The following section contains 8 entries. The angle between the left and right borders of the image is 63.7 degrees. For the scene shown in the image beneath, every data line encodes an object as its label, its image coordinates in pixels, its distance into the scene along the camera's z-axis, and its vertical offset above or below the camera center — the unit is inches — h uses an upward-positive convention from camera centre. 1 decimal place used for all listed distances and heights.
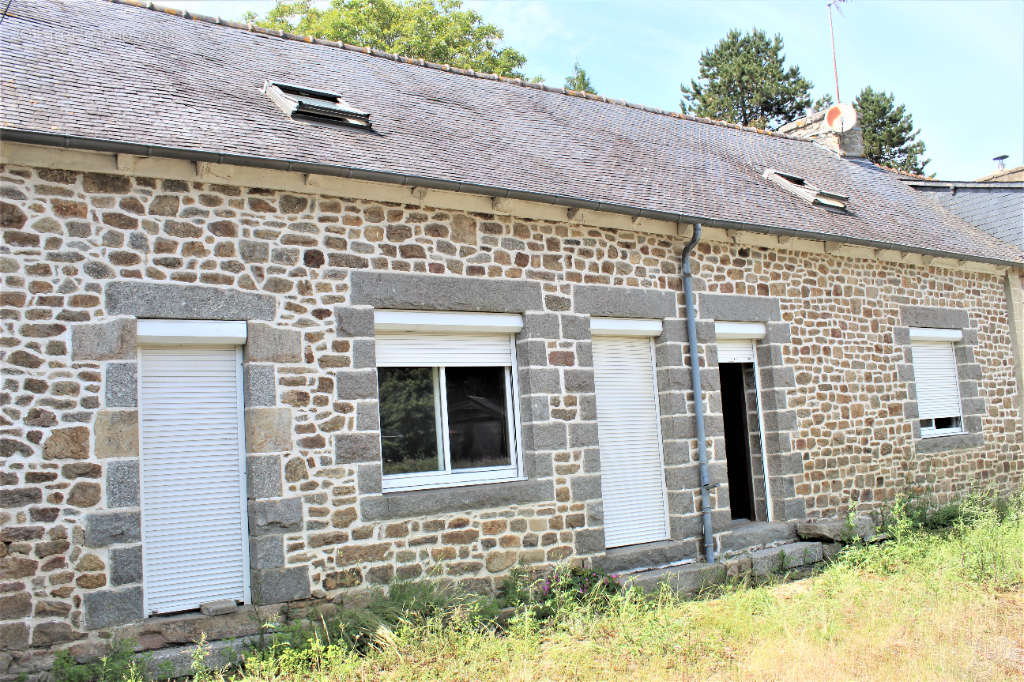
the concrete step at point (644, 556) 290.8 -51.5
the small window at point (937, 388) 422.0 +3.4
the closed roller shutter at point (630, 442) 306.7 -10.4
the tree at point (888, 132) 1158.3 +373.3
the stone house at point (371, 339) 205.3 +27.7
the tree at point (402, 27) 770.2 +379.9
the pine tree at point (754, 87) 1191.6 +465.0
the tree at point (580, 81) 1333.7 +549.3
